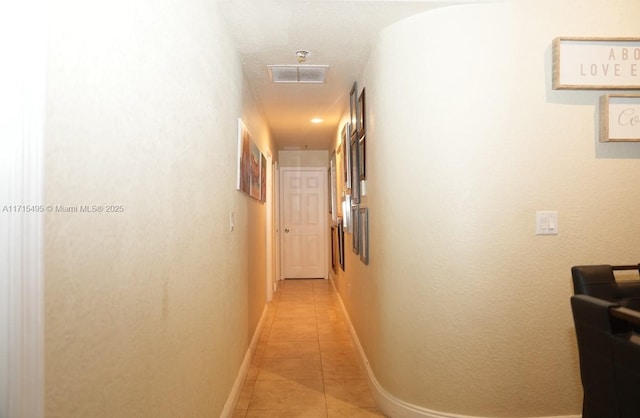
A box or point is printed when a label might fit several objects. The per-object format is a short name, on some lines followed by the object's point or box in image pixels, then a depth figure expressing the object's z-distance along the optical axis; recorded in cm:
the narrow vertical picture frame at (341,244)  439
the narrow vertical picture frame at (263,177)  378
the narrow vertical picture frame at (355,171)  306
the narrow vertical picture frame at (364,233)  270
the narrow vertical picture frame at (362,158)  275
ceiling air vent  280
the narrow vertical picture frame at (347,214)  371
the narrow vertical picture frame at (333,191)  517
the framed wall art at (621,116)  191
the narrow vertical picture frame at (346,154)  358
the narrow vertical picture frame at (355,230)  311
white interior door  649
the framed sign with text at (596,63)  190
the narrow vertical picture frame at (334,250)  525
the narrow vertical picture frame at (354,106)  304
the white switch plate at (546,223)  192
